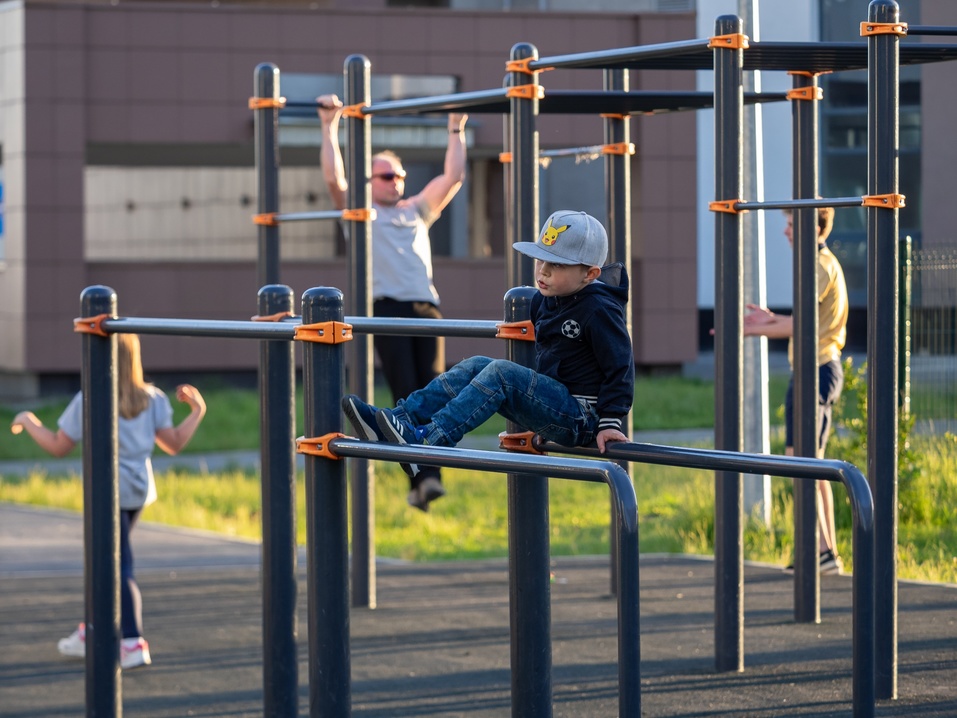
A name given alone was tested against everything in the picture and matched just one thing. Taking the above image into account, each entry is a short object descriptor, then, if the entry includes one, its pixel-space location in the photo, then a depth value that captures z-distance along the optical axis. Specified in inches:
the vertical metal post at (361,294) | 526.0
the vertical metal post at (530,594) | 275.4
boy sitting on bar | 295.6
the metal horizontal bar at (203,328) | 301.1
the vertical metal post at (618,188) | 521.3
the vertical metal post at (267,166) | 536.4
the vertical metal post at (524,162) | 452.1
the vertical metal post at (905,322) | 642.8
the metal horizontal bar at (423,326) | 308.0
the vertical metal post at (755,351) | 611.2
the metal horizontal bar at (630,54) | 395.5
